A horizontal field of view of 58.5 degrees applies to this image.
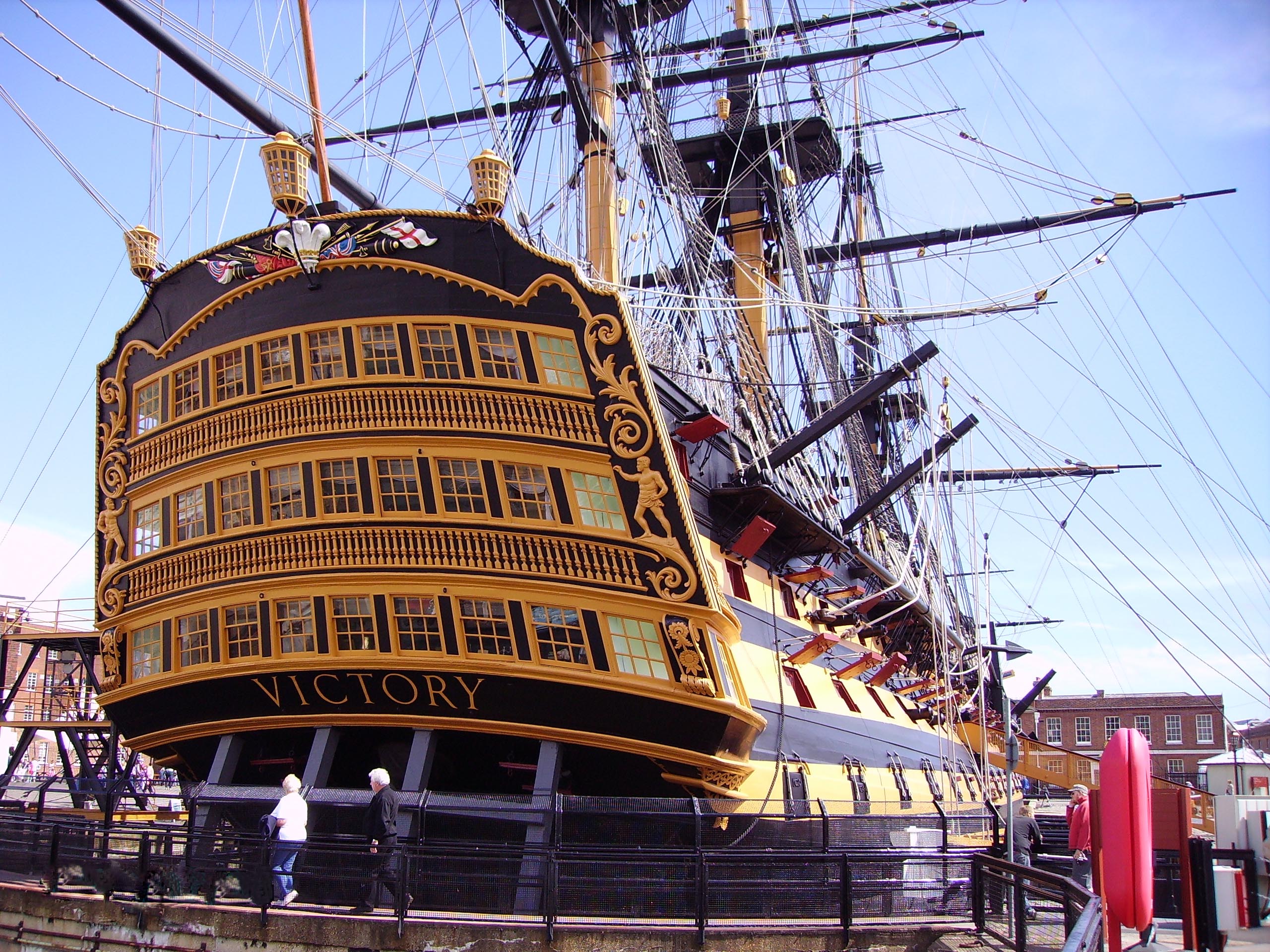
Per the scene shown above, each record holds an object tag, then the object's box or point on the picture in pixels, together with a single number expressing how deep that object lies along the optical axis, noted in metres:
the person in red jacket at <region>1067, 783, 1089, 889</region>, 10.95
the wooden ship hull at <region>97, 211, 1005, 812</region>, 13.20
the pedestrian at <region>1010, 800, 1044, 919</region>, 13.12
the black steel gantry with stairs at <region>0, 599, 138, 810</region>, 20.34
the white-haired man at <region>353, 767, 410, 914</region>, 9.84
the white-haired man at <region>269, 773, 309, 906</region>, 9.90
